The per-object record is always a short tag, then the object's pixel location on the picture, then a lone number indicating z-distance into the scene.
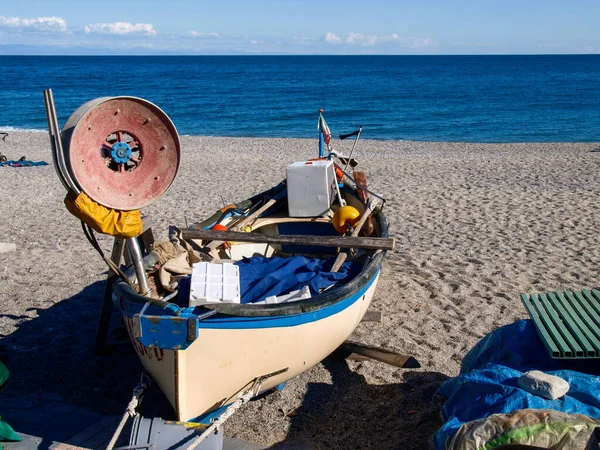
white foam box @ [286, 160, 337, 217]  7.16
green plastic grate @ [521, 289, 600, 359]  3.86
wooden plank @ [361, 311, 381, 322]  6.17
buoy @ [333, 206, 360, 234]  6.75
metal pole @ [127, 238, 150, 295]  4.42
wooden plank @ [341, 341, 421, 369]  5.23
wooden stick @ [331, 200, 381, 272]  5.67
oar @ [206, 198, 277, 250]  6.30
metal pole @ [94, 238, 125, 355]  5.60
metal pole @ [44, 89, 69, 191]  3.77
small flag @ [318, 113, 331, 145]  8.36
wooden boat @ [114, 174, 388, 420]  3.94
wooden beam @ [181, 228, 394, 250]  5.58
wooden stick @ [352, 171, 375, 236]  6.76
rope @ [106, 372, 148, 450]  3.69
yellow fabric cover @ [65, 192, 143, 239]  3.89
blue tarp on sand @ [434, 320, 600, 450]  3.47
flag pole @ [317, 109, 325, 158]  8.67
